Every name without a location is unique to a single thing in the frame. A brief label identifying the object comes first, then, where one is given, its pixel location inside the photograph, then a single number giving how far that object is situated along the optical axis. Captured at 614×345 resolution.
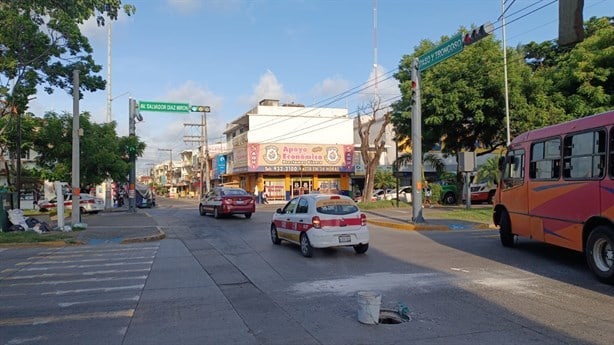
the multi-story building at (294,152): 49.97
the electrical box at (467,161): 23.55
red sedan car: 25.25
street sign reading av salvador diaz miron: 32.72
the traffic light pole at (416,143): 19.31
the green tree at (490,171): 34.88
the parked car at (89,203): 31.91
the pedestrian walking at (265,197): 49.14
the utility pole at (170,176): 121.63
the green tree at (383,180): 51.12
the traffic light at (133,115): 32.72
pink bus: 9.06
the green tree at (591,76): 24.00
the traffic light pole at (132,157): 32.88
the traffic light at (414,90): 19.27
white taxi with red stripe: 12.09
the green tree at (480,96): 27.36
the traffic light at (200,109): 34.72
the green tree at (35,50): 16.23
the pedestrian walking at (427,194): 34.72
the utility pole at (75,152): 19.72
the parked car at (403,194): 38.23
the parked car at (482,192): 36.88
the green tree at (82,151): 29.53
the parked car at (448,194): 36.69
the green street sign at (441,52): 15.74
